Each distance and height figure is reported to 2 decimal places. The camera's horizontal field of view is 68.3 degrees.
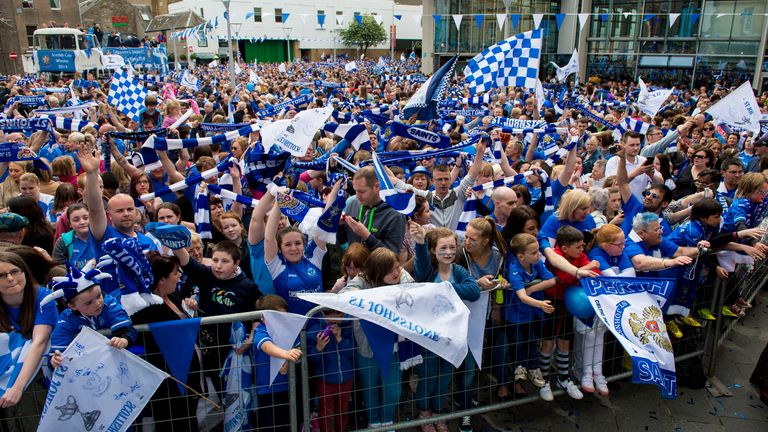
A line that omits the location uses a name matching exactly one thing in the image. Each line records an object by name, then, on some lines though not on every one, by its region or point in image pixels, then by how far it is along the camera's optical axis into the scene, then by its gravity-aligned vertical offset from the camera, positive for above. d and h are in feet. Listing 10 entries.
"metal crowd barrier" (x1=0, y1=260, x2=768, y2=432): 12.14 -7.64
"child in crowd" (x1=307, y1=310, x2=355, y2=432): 12.32 -6.65
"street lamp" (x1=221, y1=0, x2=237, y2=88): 54.53 +0.31
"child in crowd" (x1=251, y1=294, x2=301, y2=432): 11.97 -6.82
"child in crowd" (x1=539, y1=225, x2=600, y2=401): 14.48 -6.68
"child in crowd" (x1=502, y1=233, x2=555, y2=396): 14.08 -5.77
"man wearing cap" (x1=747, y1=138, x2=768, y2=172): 27.58 -4.67
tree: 237.45 +11.75
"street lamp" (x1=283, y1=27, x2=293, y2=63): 225.89 +10.66
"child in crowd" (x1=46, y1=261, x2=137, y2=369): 10.60 -4.64
